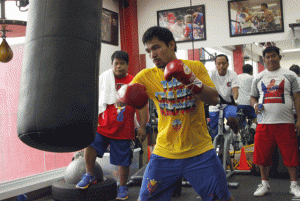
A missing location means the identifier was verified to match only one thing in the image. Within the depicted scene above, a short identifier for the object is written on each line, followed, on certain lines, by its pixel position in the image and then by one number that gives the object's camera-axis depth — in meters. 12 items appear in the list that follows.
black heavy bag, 1.36
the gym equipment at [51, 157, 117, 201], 3.34
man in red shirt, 3.40
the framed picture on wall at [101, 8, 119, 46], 5.73
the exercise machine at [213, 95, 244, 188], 3.91
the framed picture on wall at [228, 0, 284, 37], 5.48
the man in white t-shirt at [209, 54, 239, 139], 4.21
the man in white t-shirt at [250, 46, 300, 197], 3.31
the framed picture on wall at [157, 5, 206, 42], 5.89
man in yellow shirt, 1.86
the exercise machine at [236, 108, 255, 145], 5.08
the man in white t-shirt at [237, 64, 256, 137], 5.19
